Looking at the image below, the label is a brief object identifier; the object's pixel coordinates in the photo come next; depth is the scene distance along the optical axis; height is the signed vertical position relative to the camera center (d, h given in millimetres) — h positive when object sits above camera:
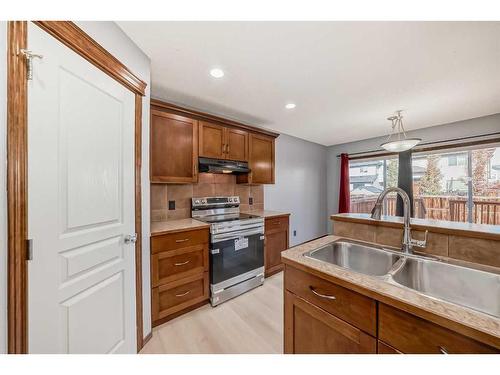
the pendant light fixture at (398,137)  2203 +950
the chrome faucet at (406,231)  1154 -268
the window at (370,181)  3982 +127
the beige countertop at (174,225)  1808 -408
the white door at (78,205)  863 -101
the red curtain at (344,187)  4391 -12
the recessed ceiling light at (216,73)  1769 +1045
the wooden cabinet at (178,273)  1783 -849
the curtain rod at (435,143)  2813 +732
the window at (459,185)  2938 +29
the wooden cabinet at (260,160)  2885 +401
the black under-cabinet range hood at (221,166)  2342 +257
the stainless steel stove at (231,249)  2123 -739
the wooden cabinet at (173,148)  2014 +415
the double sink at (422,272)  909 -469
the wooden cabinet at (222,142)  2379 +572
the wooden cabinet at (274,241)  2770 -801
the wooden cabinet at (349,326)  636 -553
